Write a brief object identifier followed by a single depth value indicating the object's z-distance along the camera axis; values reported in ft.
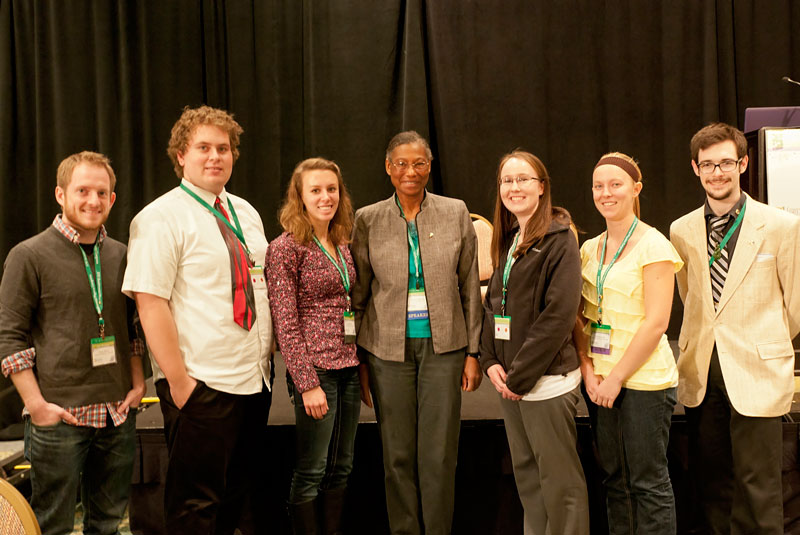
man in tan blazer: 6.91
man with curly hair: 6.21
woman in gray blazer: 7.13
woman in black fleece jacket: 6.40
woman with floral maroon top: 6.75
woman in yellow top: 6.50
